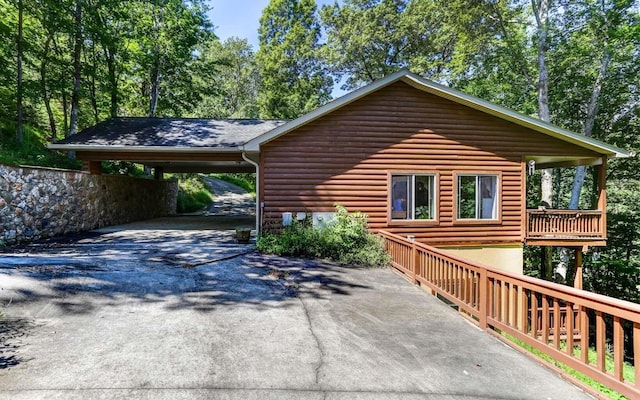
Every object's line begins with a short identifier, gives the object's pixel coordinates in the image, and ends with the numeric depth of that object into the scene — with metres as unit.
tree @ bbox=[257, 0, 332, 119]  25.61
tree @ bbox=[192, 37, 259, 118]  34.22
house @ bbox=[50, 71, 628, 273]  9.00
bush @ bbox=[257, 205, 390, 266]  7.55
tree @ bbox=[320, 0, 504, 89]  21.42
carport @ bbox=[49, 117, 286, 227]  9.76
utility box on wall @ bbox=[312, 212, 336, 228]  8.77
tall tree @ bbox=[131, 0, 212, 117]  16.94
